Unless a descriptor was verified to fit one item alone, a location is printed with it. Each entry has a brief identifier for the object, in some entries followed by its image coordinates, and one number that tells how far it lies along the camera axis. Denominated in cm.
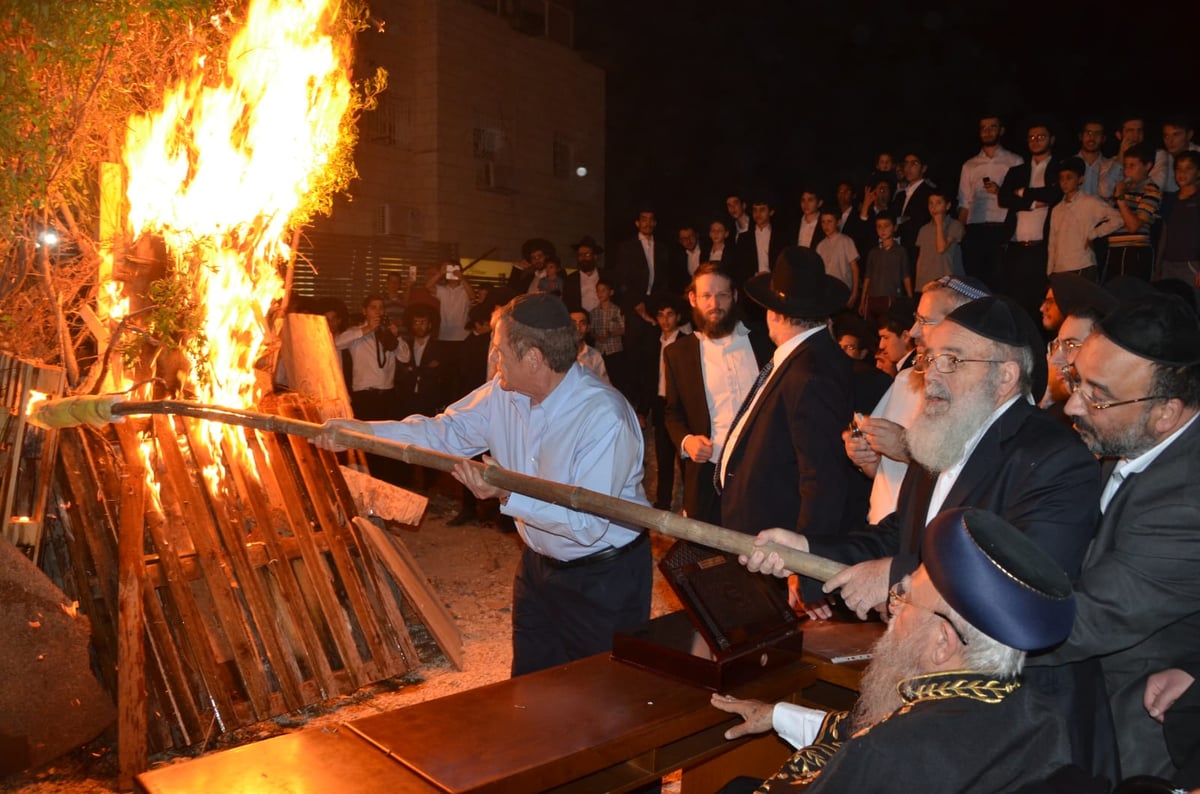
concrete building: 1883
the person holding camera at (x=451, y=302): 1243
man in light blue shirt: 392
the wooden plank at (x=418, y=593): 618
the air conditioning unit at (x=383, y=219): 1902
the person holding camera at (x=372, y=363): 1070
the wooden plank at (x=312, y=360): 723
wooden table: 254
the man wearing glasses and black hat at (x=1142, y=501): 260
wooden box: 328
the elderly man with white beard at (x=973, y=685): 214
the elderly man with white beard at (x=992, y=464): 270
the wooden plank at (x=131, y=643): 463
